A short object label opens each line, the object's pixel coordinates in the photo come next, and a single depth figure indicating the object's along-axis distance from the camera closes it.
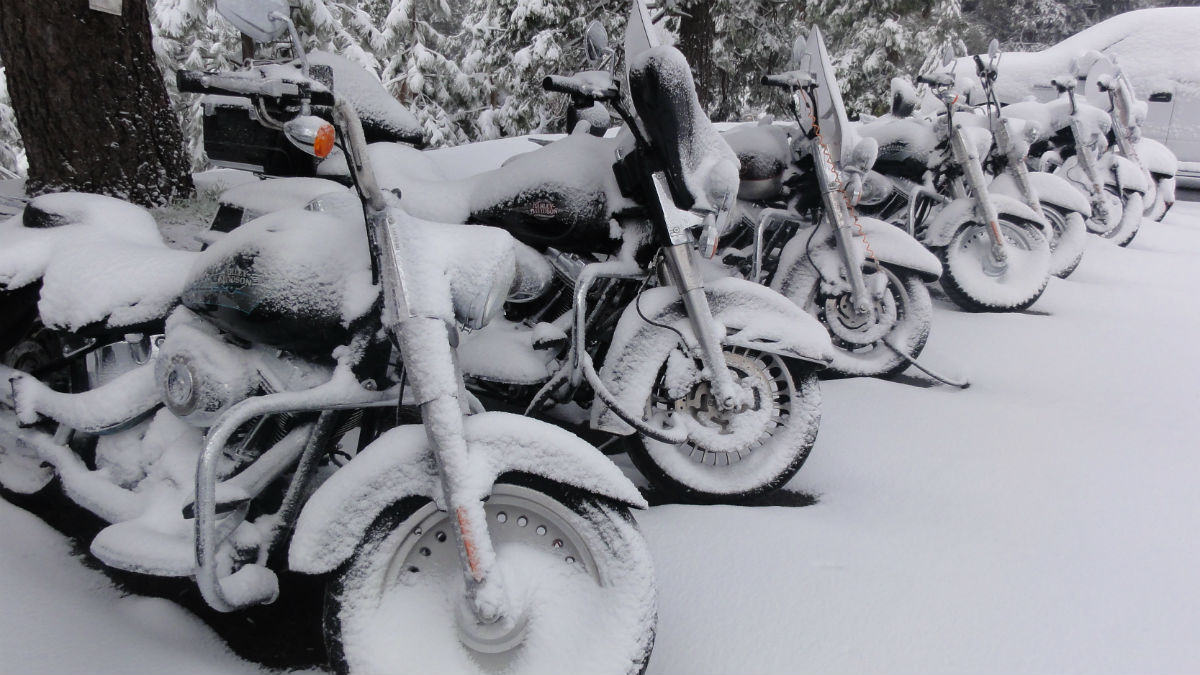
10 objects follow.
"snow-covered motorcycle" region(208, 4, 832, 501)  2.57
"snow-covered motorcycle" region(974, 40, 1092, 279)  5.45
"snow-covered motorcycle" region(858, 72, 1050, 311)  4.80
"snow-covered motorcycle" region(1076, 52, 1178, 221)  7.49
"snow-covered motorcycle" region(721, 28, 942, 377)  3.68
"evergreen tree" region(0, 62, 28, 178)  15.69
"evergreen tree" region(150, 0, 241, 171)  13.43
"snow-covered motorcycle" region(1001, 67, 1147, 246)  6.62
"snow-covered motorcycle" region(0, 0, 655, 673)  1.68
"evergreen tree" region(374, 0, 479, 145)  16.59
